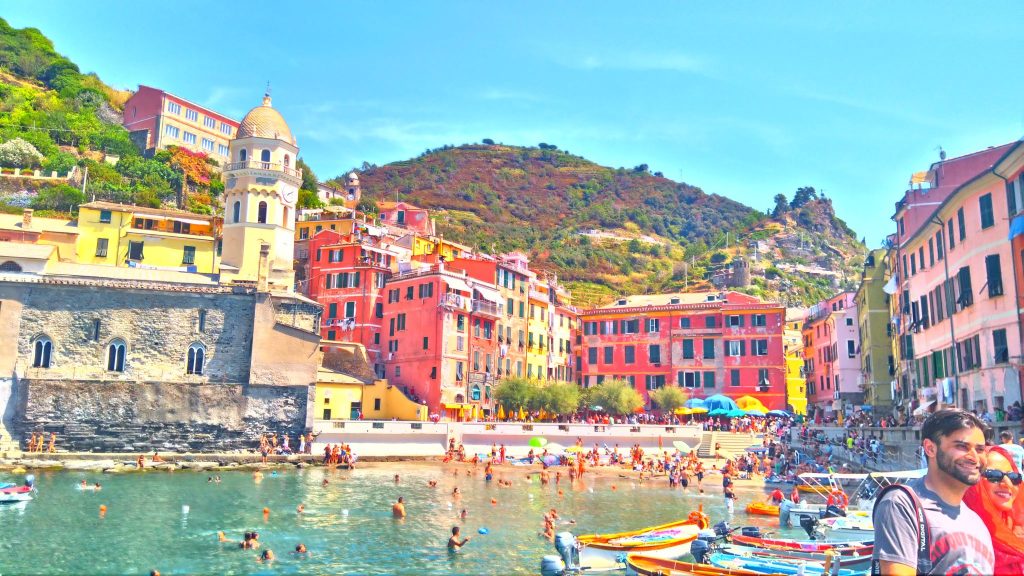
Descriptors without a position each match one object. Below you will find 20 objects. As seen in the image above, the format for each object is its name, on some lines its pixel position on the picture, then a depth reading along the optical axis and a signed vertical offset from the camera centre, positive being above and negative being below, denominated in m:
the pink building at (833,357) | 61.34 +6.01
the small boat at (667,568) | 17.30 -3.25
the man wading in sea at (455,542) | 23.23 -3.65
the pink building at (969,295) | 27.95 +5.60
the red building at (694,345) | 59.75 +6.34
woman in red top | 4.95 -0.49
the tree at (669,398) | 57.84 +1.95
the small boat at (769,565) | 18.22 -3.36
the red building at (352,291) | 59.41 +9.89
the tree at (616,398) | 56.81 +1.85
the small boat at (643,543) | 21.11 -3.33
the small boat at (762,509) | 31.61 -3.39
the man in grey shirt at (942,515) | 4.25 -0.48
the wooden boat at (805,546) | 20.17 -3.25
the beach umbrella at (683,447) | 48.75 -1.39
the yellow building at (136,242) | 56.50 +12.66
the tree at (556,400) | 54.81 +1.56
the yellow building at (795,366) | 86.31 +7.07
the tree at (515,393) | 54.78 +2.01
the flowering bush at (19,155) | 73.44 +24.33
